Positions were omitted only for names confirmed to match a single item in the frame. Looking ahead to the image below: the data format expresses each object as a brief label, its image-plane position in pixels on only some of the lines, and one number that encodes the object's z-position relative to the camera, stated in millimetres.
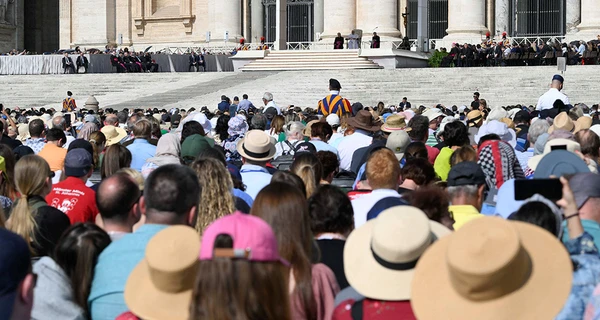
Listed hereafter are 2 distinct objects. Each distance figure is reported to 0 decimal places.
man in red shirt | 14461
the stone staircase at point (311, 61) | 70375
